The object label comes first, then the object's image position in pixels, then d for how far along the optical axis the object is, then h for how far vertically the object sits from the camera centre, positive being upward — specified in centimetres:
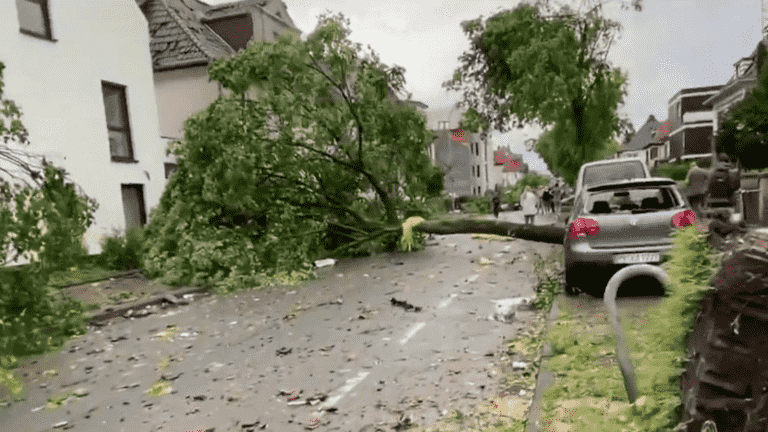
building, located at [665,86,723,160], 5822 +346
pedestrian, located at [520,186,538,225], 2233 -140
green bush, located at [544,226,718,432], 216 -82
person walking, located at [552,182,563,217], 3446 -174
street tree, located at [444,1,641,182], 2183 +350
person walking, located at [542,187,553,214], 3531 -203
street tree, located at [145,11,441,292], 1220 +42
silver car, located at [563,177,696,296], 827 -103
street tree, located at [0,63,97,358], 666 -51
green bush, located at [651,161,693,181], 4160 -94
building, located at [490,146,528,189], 11844 +62
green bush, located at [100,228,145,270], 1505 -157
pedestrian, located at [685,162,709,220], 1283 -67
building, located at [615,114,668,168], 7431 +237
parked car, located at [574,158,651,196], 1464 -23
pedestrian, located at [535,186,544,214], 3656 -221
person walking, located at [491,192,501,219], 3148 -180
